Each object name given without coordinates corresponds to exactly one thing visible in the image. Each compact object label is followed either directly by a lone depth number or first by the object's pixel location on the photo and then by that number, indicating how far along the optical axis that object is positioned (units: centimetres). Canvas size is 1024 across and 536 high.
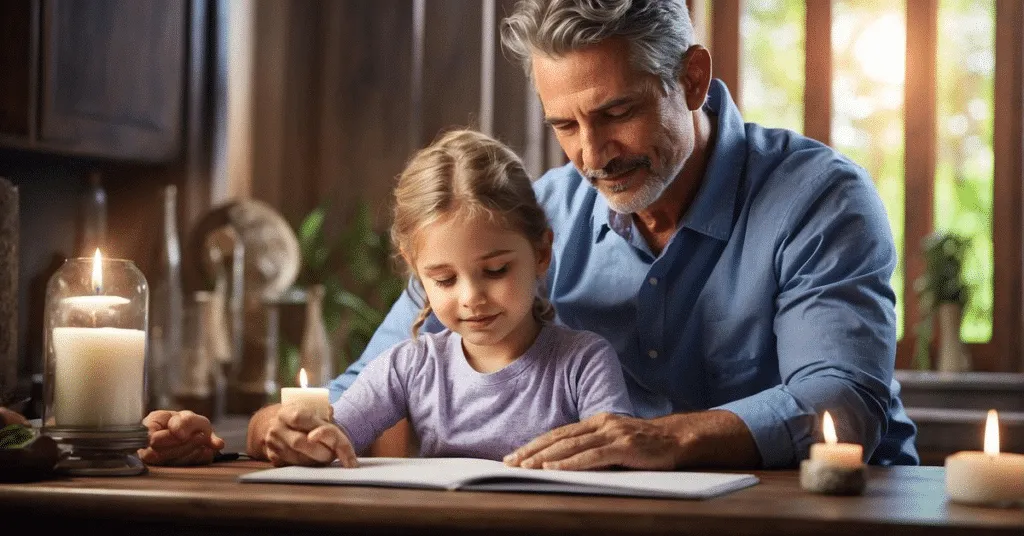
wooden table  108
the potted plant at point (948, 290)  413
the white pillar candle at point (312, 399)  148
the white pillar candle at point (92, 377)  137
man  185
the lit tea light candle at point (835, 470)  123
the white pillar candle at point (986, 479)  115
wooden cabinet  289
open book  120
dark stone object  129
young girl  172
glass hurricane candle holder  137
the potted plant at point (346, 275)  395
